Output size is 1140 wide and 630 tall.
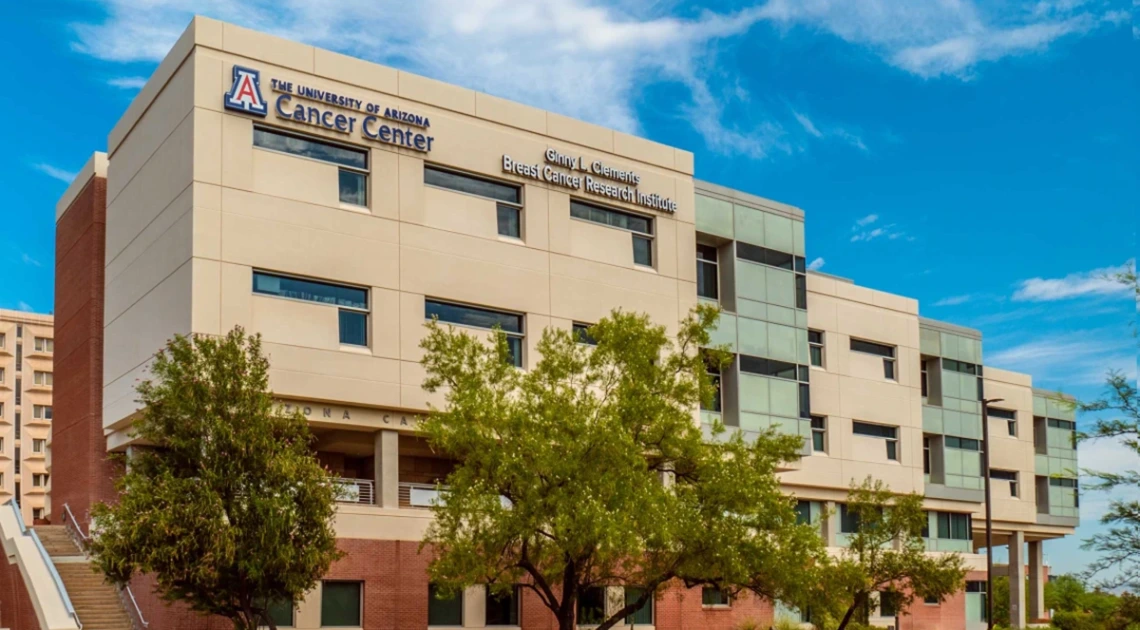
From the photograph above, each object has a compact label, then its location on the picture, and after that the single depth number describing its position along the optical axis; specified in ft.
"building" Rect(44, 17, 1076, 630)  120.06
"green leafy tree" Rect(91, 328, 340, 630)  93.15
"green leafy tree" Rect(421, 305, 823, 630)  98.89
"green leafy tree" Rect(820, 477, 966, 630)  146.61
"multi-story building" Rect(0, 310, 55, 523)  429.38
